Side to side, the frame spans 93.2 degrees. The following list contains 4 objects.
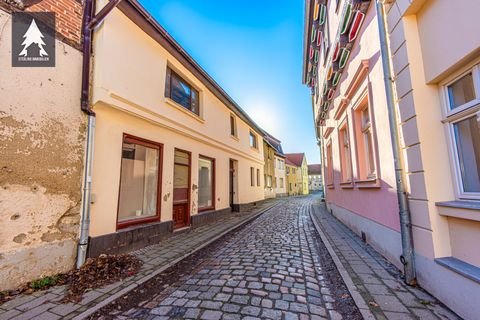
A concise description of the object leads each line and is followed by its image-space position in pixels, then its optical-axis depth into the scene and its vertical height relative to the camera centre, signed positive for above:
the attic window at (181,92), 7.18 +3.37
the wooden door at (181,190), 7.22 -0.01
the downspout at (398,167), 3.23 +0.28
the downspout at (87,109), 4.15 +1.56
